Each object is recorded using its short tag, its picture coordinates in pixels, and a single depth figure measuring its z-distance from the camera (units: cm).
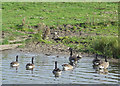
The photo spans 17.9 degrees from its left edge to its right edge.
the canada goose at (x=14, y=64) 2344
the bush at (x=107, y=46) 2792
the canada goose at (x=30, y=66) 2278
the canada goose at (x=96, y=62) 2424
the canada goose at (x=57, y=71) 2116
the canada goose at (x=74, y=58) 2583
